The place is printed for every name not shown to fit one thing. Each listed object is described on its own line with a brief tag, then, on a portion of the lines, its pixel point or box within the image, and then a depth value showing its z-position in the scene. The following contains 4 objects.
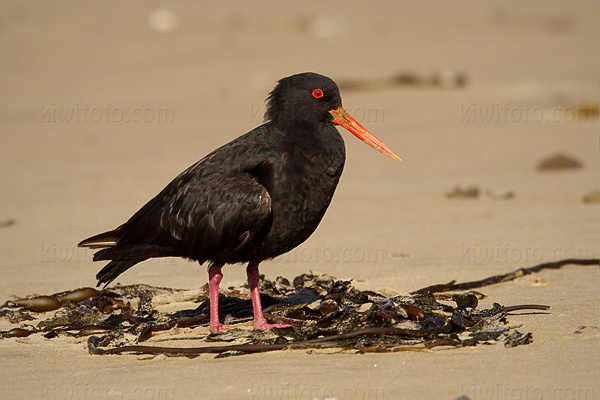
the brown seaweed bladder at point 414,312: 9.86
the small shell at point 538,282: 12.06
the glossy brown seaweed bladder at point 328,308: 10.70
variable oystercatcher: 10.12
